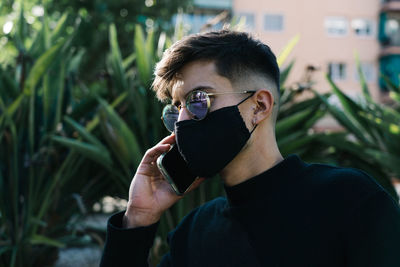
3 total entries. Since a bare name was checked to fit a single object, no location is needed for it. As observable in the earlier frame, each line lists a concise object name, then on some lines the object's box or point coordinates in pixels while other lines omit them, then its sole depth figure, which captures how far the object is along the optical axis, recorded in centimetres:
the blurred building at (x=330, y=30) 2869
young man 117
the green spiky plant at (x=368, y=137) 316
